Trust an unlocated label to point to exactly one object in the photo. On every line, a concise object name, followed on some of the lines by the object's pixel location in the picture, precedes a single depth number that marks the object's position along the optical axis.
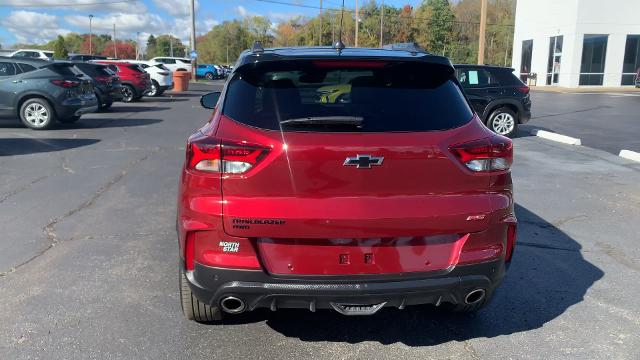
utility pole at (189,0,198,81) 37.69
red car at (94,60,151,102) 21.83
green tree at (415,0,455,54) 84.25
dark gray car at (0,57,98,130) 12.95
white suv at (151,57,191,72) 41.36
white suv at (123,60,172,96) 26.17
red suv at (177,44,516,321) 2.79
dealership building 38.00
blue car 57.06
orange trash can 31.59
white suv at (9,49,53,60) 28.79
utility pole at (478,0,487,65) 19.94
